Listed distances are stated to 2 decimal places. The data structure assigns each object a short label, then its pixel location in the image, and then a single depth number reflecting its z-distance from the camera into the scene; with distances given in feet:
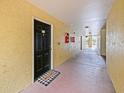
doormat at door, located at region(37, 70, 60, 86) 6.43
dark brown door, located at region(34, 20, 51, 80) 7.11
